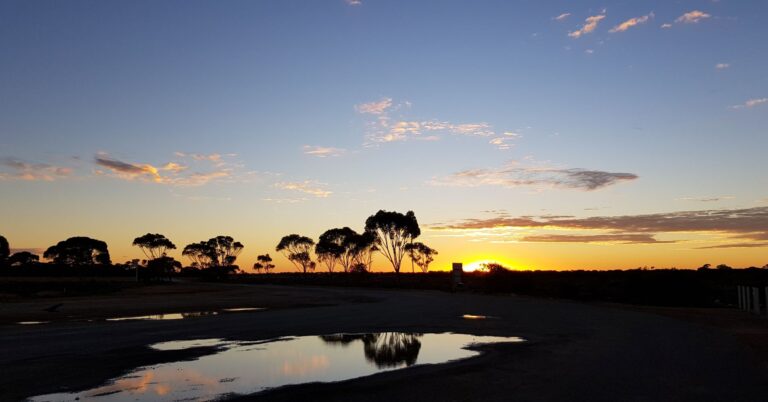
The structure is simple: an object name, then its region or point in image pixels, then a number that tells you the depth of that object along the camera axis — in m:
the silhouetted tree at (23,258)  139.62
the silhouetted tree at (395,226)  104.94
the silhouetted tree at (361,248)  117.81
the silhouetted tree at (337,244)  130.88
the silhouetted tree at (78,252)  136.38
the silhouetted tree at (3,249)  127.00
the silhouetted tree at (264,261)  197.88
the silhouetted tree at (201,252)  169.88
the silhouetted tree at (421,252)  124.50
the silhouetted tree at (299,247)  157.38
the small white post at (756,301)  24.72
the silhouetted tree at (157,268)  97.31
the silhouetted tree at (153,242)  154.00
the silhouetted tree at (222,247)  169.50
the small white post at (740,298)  28.16
